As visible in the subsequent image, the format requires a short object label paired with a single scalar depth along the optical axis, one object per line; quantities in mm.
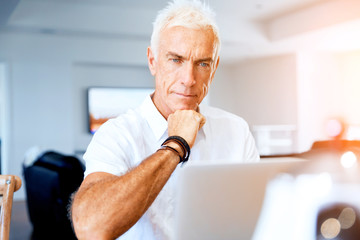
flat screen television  7395
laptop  700
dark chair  3320
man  909
